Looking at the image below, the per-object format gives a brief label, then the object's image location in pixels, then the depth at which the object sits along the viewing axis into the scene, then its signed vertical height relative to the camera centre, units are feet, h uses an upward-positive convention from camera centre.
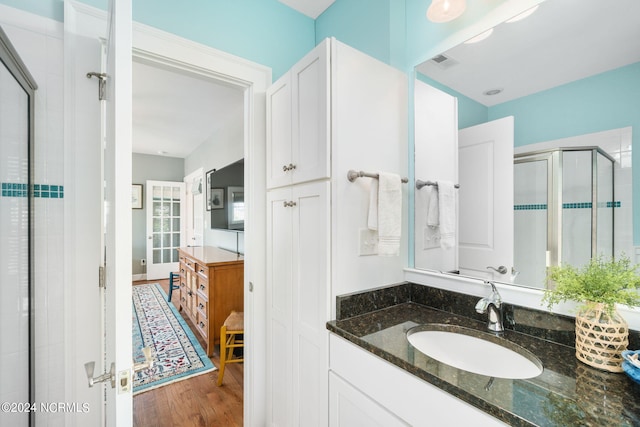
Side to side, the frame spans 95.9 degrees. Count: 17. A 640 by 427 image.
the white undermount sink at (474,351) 3.14 -1.65
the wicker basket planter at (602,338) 2.62 -1.15
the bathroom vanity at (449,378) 2.20 -1.48
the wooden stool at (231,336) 7.45 -3.22
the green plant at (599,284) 2.60 -0.65
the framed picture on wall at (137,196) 18.81 +1.20
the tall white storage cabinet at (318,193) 4.04 +0.33
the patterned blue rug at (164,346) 7.79 -4.34
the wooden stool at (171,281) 14.24 -3.37
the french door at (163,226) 19.16 -0.79
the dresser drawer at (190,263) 10.84 -1.97
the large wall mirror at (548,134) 2.97 +0.95
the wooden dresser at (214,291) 9.05 -2.53
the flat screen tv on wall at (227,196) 11.33 +0.78
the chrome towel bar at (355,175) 4.13 +0.57
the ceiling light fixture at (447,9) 4.13 +2.97
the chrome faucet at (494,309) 3.62 -1.19
